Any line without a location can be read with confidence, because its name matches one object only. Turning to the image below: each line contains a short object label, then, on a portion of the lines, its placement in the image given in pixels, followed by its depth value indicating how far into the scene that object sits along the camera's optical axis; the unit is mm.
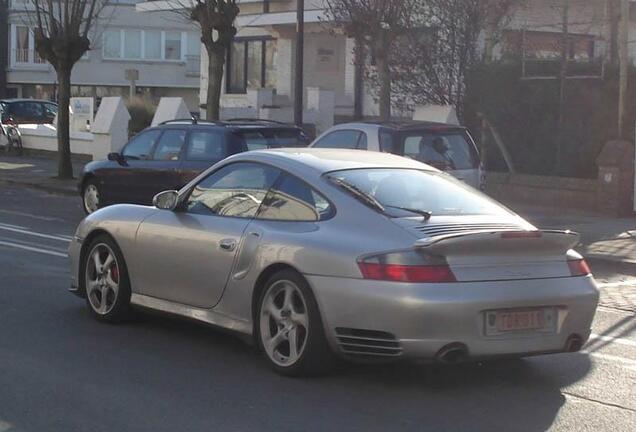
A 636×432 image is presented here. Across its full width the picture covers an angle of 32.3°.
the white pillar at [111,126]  27922
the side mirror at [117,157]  16828
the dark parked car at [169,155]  15211
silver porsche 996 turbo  6539
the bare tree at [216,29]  22281
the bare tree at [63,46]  24516
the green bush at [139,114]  33281
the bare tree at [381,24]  20141
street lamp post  21203
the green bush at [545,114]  19234
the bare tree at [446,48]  21000
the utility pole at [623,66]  17625
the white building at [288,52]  27422
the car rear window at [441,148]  14117
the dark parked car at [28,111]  36062
